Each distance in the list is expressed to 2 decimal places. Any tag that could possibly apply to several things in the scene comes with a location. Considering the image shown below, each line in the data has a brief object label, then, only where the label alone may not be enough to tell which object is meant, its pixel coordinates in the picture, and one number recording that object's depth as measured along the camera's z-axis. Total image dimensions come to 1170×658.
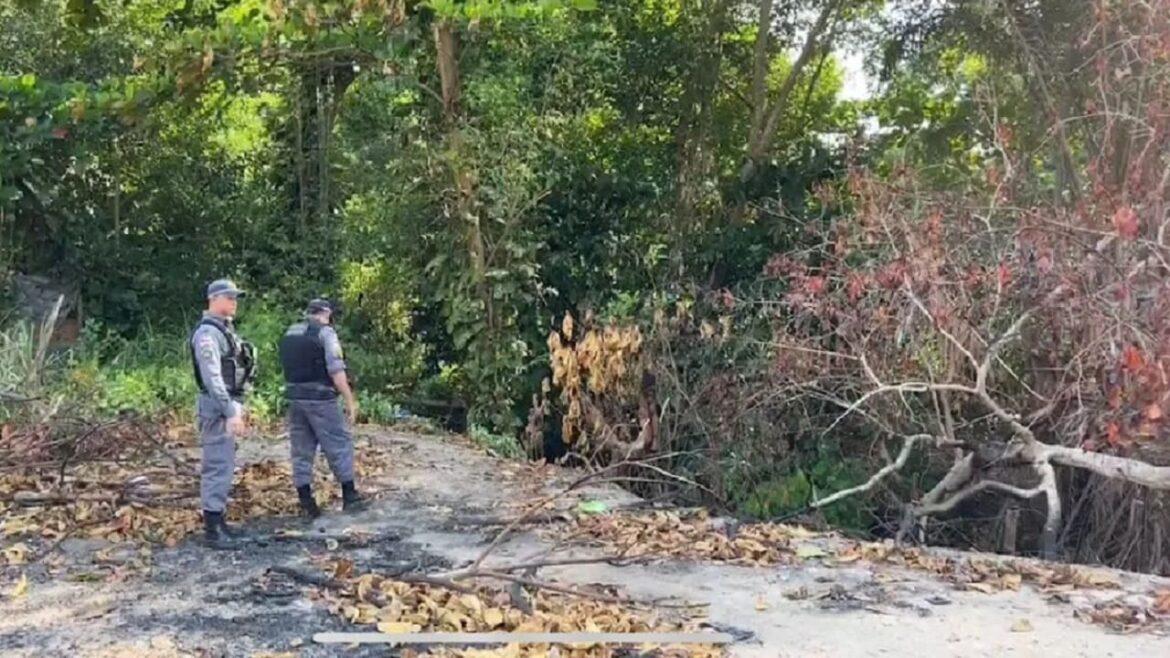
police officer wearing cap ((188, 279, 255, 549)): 6.33
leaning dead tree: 7.53
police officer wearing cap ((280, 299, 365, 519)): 7.30
